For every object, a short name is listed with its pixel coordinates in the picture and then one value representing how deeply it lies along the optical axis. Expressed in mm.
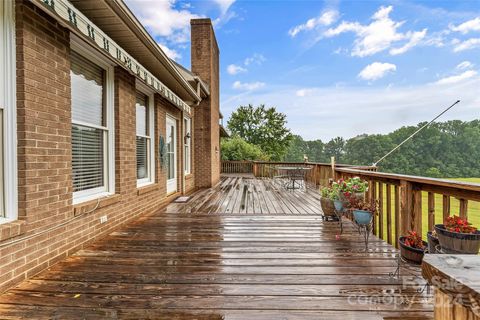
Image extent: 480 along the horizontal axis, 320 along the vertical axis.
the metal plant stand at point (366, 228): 2888
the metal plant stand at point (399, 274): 2029
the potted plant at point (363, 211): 3057
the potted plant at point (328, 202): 4046
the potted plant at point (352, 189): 3410
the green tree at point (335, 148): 57675
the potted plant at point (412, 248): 2111
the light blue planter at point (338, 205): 3659
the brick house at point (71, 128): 2109
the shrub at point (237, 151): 18234
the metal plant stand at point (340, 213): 3585
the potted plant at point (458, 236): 1776
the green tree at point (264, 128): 33594
